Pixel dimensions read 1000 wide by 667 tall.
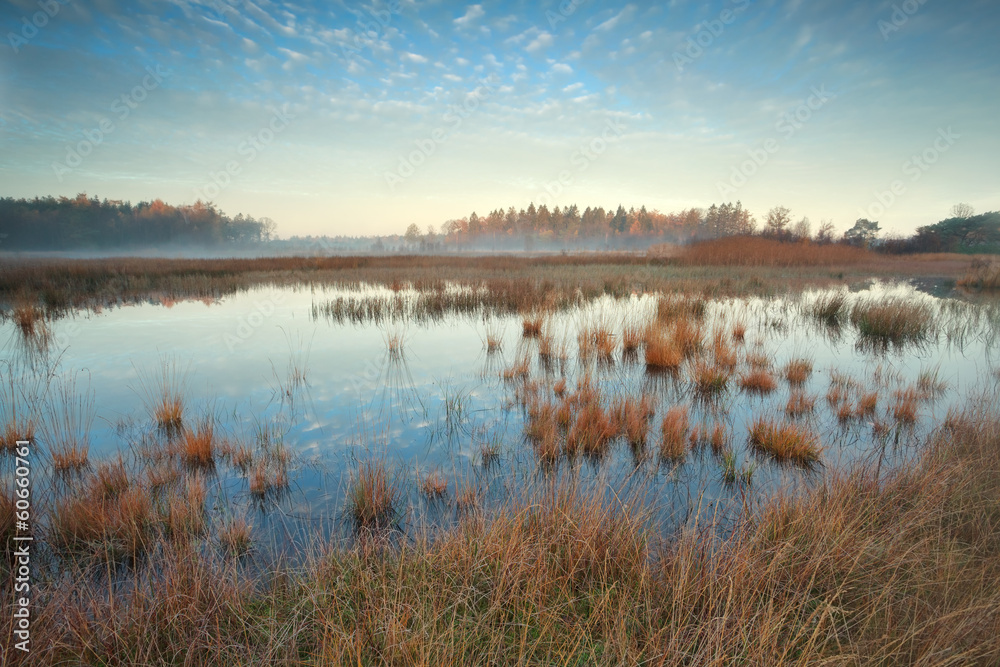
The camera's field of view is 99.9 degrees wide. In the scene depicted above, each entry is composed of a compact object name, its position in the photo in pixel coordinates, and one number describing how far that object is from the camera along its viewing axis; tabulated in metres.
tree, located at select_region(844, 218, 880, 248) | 54.80
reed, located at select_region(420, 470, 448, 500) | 3.22
